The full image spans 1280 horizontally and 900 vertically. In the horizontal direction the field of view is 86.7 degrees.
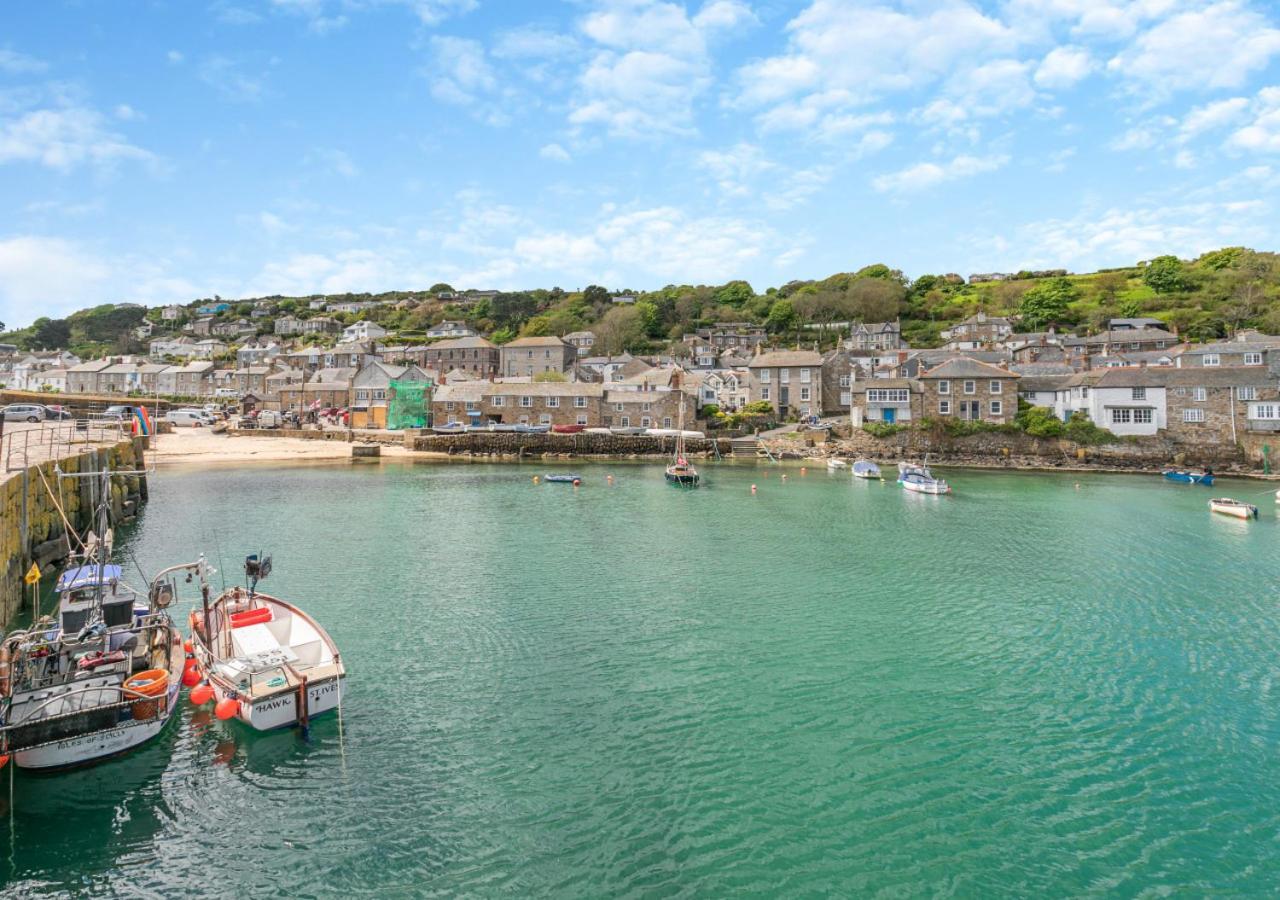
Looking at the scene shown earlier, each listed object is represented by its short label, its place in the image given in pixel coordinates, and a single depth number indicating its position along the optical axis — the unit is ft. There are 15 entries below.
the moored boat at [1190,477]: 173.27
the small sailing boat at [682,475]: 160.35
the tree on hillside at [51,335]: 522.06
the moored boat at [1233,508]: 124.88
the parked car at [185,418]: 275.80
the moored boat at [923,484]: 151.89
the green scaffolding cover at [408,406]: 258.78
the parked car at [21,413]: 186.40
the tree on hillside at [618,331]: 401.49
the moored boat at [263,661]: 43.37
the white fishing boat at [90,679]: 37.47
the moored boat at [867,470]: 177.08
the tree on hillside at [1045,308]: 376.68
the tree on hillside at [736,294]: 488.44
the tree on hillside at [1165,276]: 389.19
